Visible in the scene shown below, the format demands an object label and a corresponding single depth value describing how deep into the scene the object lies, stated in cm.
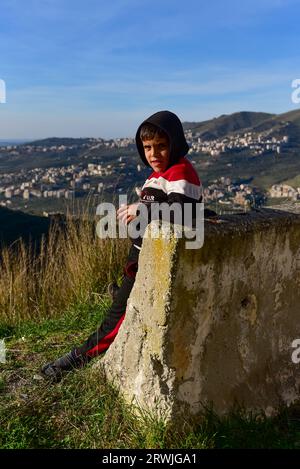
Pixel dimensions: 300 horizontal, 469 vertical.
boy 263
